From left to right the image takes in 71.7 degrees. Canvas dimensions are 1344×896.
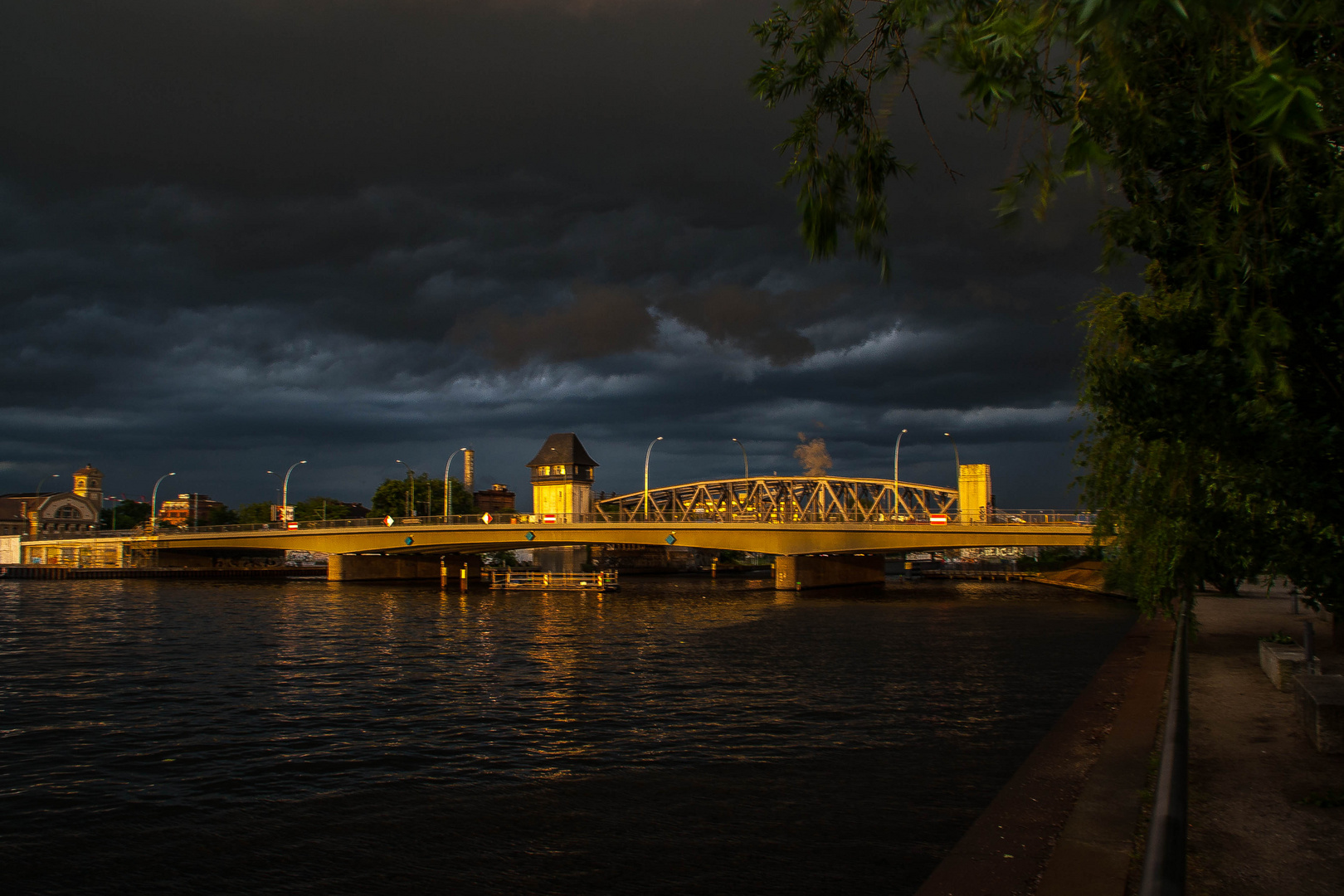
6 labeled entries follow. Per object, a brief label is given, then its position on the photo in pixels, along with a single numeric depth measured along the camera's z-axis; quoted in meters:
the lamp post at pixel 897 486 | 89.65
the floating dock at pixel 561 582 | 82.31
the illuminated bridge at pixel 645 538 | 70.06
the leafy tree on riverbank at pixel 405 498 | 133.25
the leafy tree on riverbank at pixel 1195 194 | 5.43
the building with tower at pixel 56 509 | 159.75
